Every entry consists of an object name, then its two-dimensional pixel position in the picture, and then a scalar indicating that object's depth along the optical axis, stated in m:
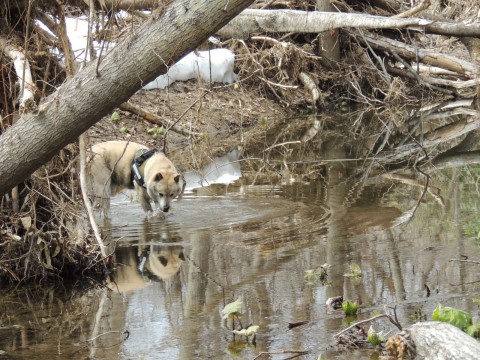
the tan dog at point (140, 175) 10.88
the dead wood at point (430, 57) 18.69
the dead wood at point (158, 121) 12.71
